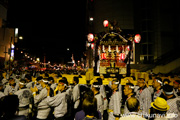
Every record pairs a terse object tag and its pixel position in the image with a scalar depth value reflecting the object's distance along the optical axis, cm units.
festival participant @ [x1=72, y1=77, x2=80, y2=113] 690
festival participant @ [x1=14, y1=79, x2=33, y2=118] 453
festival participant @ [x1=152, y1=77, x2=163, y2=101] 589
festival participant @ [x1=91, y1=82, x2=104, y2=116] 457
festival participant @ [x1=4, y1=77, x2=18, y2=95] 609
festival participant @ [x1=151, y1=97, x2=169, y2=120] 285
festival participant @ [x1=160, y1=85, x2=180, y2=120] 352
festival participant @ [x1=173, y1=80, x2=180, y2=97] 614
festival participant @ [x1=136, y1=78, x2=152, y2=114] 533
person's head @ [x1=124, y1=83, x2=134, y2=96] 460
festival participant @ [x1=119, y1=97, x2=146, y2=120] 259
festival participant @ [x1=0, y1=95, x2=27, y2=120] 232
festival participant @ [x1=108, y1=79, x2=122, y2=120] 457
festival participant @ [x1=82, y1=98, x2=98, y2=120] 255
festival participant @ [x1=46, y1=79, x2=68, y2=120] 444
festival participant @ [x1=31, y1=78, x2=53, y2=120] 473
